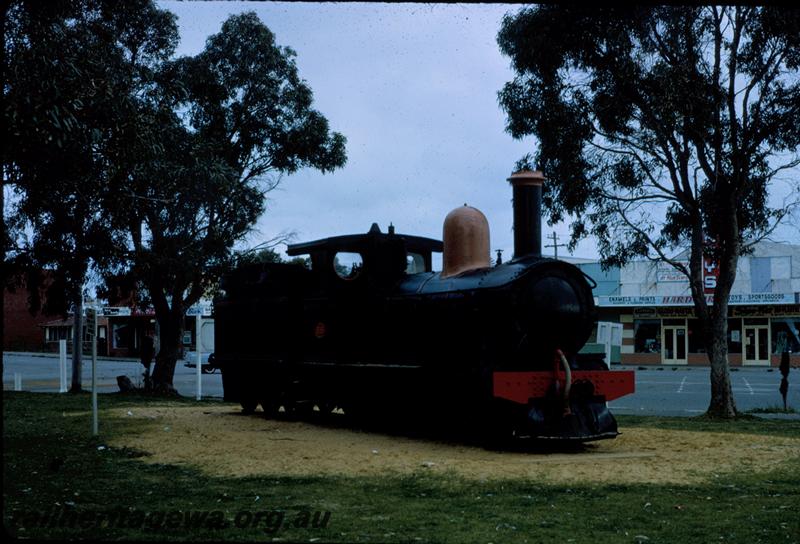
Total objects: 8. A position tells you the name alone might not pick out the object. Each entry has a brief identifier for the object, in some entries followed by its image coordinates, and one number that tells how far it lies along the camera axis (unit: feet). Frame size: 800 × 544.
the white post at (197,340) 73.29
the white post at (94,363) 40.98
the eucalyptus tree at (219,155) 63.41
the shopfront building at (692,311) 137.18
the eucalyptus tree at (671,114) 53.11
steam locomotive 36.81
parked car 138.01
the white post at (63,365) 80.53
